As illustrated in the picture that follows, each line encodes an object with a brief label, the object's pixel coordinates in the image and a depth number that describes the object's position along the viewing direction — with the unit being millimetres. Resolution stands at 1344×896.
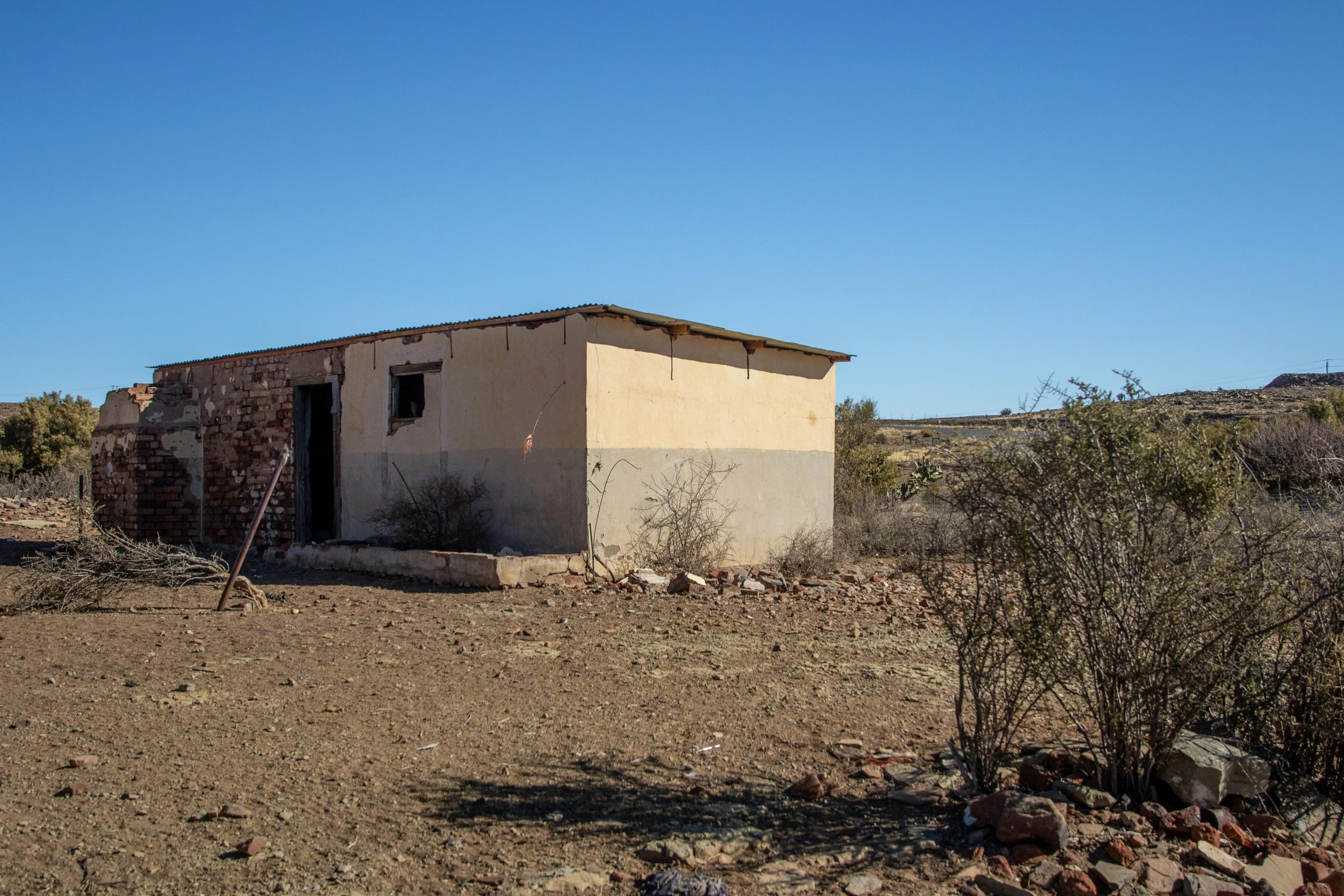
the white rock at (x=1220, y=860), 3406
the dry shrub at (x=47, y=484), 23656
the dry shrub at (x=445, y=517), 11844
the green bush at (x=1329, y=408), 23234
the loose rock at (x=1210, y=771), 3947
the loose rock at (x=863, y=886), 3309
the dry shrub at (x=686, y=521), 11633
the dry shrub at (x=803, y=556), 12445
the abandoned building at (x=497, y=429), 11219
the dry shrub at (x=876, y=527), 14086
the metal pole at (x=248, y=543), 8336
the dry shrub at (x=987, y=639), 3979
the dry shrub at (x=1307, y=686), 4129
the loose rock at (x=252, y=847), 3461
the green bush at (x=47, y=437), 28141
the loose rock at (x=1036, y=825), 3521
